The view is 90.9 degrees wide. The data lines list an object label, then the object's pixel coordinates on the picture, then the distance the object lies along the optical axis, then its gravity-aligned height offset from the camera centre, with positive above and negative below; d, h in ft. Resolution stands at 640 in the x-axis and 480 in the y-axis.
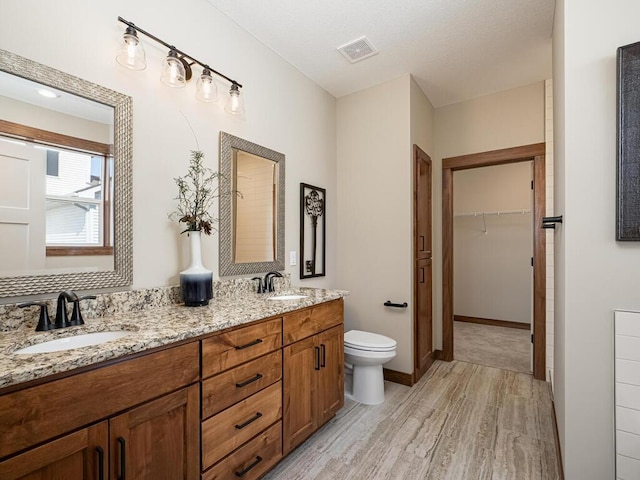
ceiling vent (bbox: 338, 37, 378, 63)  7.79 +4.88
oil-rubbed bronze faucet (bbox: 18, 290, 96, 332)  3.92 -0.96
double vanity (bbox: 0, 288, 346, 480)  2.83 -1.82
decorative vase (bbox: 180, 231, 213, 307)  5.34 -0.70
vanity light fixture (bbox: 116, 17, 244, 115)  4.92 +3.02
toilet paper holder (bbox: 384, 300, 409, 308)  9.17 -1.92
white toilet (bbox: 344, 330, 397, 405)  7.97 -3.16
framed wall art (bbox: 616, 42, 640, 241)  4.25 +1.33
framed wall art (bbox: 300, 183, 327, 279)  8.97 +0.27
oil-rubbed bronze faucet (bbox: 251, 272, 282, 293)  7.32 -1.04
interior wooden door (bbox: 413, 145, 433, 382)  9.48 -0.89
